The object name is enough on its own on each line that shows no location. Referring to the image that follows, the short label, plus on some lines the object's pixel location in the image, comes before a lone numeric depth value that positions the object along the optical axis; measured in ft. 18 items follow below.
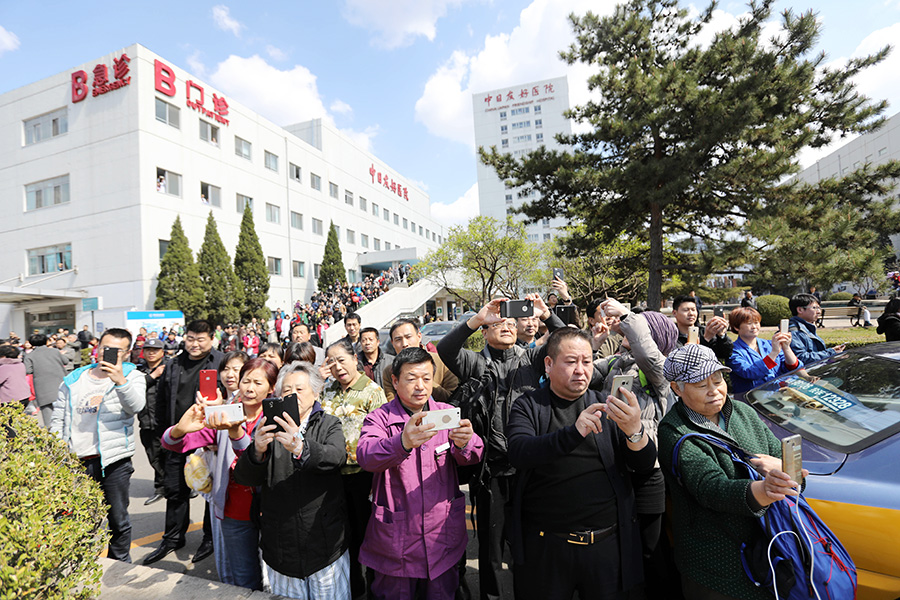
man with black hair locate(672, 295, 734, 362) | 14.10
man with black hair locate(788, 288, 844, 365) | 13.93
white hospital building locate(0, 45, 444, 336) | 62.59
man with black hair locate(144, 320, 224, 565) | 12.57
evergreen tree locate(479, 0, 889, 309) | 31.65
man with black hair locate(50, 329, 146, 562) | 11.14
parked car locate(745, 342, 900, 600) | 6.12
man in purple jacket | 7.56
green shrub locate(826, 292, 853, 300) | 110.86
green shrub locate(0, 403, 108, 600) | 5.44
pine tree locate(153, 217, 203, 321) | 61.05
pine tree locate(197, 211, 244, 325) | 66.18
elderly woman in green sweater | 5.73
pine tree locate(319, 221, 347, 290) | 94.68
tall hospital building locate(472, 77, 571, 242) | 237.25
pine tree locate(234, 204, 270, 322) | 72.84
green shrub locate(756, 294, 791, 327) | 60.08
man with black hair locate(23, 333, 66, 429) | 23.98
